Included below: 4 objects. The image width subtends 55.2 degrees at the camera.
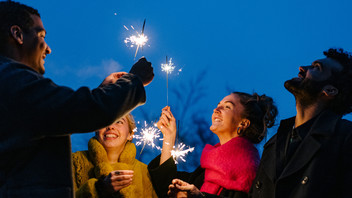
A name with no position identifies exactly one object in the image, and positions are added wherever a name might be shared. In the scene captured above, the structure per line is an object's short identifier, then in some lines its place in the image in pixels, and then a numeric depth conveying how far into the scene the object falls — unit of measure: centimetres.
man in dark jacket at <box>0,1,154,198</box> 154
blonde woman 331
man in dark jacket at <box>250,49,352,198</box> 236
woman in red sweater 344
